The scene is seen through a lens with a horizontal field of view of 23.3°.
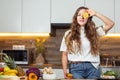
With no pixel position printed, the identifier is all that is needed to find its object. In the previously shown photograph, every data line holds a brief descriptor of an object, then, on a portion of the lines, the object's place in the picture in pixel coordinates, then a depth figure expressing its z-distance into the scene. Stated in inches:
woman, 102.7
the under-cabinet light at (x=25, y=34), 179.5
